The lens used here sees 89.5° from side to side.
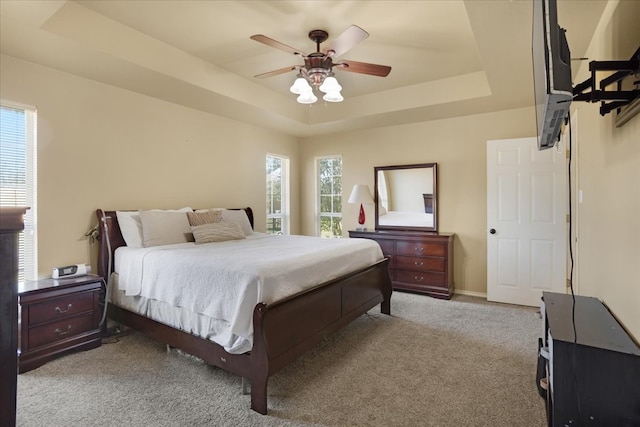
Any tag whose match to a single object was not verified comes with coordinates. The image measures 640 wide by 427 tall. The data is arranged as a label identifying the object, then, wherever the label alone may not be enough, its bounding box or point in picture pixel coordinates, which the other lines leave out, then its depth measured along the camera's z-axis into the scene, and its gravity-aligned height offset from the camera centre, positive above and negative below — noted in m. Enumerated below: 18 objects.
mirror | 4.75 +0.21
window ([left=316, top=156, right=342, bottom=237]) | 5.70 +0.30
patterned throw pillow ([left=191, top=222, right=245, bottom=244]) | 3.43 -0.22
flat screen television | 1.21 +0.57
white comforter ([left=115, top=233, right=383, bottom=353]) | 2.06 -0.46
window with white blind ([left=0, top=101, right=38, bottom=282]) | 2.72 +0.39
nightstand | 2.44 -0.85
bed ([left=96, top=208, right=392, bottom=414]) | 1.99 -0.83
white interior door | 3.82 -0.13
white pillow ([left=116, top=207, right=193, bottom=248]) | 3.17 -0.15
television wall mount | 1.39 +0.59
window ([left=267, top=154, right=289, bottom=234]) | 5.50 +0.31
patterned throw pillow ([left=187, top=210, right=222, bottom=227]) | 3.58 -0.05
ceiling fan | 2.39 +1.23
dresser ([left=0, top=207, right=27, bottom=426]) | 0.74 -0.22
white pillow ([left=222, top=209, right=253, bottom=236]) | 4.08 -0.08
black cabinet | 1.33 -0.72
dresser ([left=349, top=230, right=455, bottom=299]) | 4.31 -0.68
